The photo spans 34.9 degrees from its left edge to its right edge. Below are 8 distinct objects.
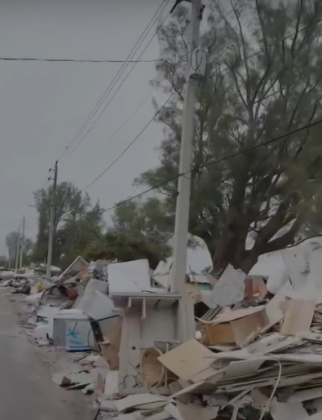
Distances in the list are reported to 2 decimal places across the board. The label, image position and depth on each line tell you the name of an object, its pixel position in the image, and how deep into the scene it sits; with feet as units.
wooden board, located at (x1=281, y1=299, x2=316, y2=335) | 22.93
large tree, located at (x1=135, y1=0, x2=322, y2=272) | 57.36
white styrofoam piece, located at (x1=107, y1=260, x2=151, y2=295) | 38.91
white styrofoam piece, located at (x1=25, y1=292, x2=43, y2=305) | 69.08
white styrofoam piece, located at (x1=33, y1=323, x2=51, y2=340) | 41.47
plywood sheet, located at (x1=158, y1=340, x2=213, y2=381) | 20.13
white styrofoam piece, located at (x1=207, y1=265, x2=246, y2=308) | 35.32
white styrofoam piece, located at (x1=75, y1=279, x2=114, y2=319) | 38.09
